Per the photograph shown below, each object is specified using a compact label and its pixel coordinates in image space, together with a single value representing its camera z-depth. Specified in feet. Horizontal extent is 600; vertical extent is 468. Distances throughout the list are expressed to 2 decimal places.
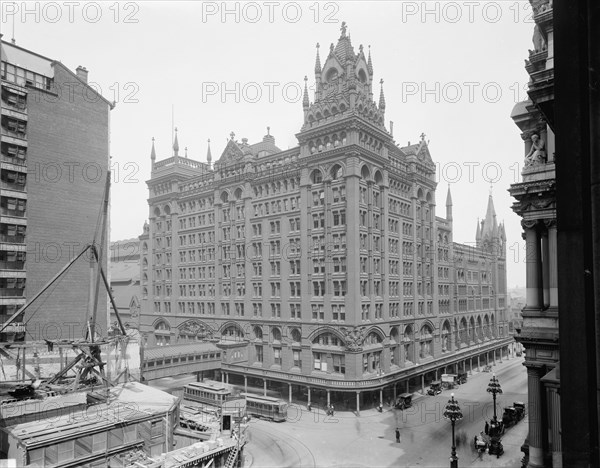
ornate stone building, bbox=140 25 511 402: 162.71
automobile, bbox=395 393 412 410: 162.03
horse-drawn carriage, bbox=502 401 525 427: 141.57
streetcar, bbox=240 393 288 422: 146.41
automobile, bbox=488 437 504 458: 113.41
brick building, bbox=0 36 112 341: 115.44
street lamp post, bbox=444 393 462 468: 96.84
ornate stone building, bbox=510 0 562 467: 55.21
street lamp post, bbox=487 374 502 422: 128.51
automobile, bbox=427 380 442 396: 183.32
